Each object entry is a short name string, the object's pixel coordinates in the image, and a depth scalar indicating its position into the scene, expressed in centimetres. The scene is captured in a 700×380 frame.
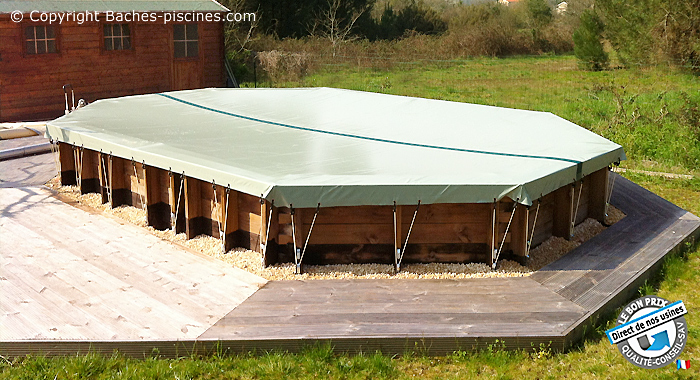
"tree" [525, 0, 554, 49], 3784
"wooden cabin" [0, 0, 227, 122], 1347
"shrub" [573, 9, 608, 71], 2277
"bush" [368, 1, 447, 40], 3412
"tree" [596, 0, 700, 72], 2125
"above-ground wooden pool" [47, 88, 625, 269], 590
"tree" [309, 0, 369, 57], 2869
